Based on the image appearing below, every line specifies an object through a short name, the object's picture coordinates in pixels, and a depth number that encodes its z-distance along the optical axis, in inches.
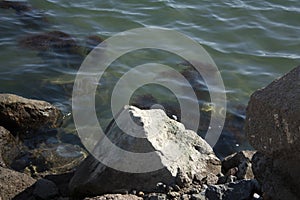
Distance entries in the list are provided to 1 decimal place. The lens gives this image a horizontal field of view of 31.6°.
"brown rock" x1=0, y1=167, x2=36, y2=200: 245.9
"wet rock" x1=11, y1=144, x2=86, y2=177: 287.0
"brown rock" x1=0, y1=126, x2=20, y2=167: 294.4
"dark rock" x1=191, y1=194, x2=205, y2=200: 210.3
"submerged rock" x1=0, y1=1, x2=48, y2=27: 458.4
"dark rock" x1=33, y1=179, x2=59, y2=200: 245.3
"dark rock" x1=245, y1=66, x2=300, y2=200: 179.9
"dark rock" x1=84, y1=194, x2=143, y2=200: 217.4
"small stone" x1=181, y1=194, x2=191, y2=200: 217.3
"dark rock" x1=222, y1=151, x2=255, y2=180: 239.8
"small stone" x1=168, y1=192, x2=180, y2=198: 223.5
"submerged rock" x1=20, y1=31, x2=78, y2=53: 416.8
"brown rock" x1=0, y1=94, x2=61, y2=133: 312.2
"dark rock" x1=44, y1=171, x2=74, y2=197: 253.3
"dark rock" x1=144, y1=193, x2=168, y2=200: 215.4
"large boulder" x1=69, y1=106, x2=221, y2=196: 237.6
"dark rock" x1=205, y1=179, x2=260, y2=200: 206.8
